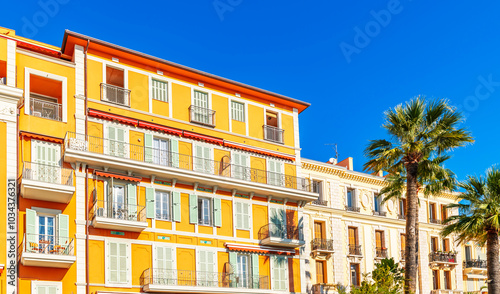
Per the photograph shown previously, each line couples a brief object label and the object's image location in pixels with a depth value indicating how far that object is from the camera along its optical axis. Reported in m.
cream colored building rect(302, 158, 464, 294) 47.19
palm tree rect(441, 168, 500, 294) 36.31
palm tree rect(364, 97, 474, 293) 34.84
